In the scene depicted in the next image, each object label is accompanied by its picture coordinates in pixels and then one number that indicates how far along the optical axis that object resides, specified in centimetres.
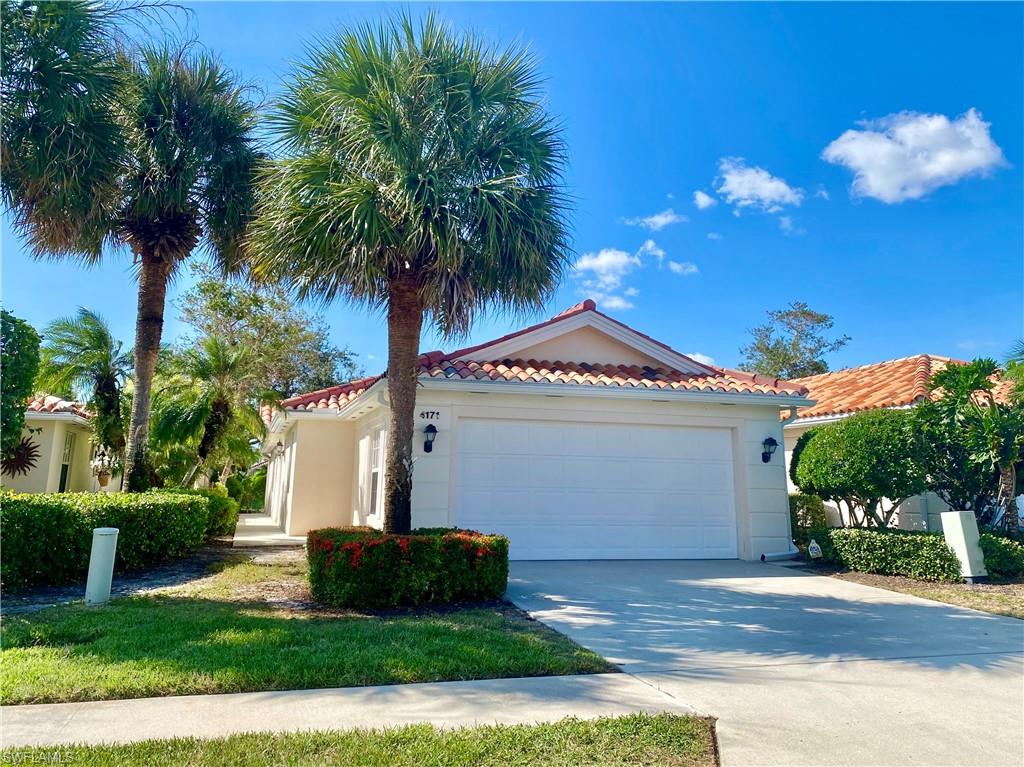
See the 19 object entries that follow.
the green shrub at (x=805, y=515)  1322
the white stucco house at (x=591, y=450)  1148
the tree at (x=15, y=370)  734
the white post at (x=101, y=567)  733
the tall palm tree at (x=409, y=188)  814
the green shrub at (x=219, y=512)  1421
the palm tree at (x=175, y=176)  1116
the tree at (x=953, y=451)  1041
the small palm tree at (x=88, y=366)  1560
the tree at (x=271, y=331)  2753
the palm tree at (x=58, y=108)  711
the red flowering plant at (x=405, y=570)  735
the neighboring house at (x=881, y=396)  1335
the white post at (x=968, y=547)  978
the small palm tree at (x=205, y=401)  1600
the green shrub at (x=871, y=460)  1052
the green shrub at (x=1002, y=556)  998
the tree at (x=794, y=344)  3556
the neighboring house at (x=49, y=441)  1753
